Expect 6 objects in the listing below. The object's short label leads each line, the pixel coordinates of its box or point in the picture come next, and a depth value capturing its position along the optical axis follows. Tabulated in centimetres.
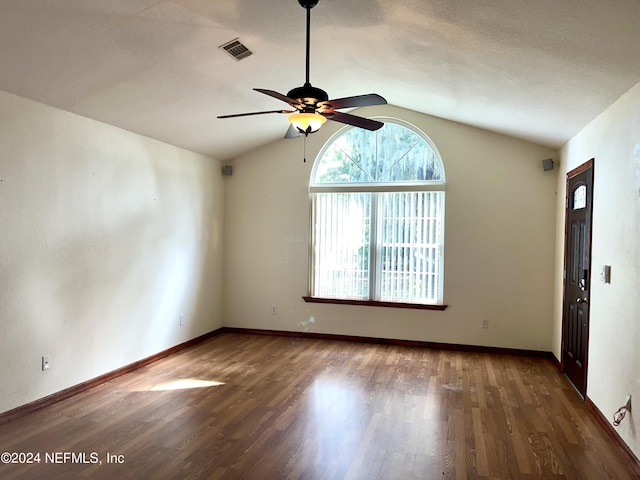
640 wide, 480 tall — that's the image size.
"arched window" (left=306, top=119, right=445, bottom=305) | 553
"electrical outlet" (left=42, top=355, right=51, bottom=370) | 349
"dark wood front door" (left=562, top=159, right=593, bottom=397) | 377
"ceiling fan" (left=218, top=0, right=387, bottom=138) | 260
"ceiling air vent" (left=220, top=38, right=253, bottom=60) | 327
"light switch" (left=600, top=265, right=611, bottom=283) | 322
